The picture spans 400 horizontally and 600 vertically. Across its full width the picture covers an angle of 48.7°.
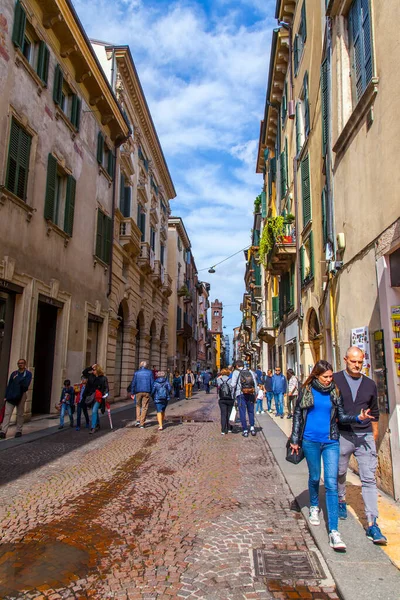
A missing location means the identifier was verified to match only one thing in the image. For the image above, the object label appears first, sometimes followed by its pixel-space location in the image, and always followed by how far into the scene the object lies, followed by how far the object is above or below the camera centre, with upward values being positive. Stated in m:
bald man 4.04 -0.56
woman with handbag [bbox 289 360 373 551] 4.10 -0.47
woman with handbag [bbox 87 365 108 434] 10.61 -0.50
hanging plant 15.70 +5.20
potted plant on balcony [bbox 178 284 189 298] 44.07 +8.18
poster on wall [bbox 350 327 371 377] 6.53 +0.52
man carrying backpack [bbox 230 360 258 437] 10.36 -0.38
